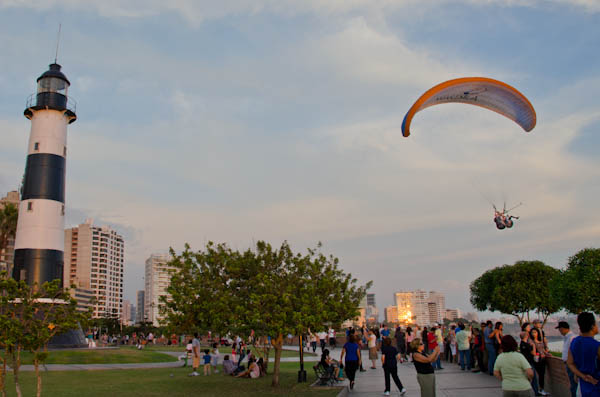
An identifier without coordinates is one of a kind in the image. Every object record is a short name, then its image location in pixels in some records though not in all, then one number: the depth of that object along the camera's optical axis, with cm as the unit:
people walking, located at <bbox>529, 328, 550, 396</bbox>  1209
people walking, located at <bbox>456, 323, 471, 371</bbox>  1827
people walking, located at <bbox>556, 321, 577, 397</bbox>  877
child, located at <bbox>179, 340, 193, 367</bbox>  2337
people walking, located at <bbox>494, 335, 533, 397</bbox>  702
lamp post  1664
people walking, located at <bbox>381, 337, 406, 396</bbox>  1309
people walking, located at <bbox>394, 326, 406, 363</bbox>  2379
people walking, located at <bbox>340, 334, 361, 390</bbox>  1449
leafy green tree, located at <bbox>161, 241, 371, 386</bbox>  1451
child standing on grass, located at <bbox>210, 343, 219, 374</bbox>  2197
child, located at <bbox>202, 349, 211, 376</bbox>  2073
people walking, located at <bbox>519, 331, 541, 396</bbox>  1212
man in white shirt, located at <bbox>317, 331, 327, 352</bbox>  3441
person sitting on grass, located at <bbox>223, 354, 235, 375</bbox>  2020
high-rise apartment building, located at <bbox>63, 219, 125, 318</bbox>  18675
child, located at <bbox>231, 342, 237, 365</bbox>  2248
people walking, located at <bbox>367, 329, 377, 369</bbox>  2184
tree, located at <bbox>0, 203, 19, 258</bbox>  4341
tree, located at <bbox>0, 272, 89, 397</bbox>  1030
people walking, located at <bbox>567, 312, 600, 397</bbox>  620
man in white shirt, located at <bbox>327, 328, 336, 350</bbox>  3991
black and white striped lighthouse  3172
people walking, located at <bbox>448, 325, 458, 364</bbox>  2211
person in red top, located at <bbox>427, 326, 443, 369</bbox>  1931
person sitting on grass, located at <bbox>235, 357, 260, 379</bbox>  1877
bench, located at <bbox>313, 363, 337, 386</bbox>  1529
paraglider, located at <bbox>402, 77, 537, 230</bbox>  1877
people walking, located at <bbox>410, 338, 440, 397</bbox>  941
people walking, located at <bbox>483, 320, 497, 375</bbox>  1562
